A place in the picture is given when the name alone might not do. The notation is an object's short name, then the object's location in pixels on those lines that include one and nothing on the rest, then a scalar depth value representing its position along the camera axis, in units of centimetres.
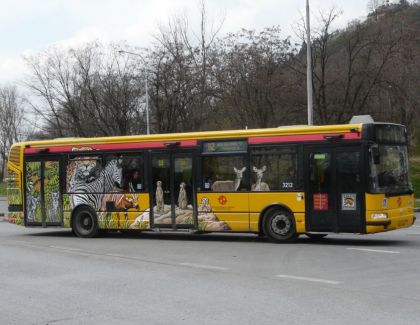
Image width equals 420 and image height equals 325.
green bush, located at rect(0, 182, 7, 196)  6802
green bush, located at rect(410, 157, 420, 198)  3408
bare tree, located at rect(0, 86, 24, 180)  8269
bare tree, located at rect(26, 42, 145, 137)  4469
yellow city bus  1425
